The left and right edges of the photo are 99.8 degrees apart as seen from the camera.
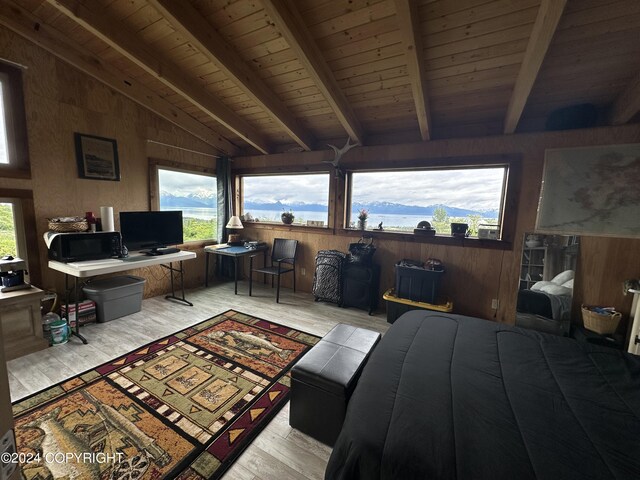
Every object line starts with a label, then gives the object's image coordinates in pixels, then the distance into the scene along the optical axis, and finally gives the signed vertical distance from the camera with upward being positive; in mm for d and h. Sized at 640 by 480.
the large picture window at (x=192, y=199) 3980 +126
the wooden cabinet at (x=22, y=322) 2248 -1038
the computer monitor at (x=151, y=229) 3154 -298
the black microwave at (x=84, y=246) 2602 -438
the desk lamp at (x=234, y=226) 4430 -293
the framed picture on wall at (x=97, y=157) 3010 +535
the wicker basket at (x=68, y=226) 2658 -237
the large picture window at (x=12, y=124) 2471 +715
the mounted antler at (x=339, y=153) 3662 +811
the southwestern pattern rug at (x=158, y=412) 1428 -1339
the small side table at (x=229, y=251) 3941 -643
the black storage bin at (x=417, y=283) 3078 -799
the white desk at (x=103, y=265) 2484 -607
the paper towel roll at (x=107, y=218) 2980 -160
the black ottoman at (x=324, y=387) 1481 -981
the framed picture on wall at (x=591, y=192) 2508 +273
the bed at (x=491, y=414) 859 -757
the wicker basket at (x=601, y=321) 2537 -958
